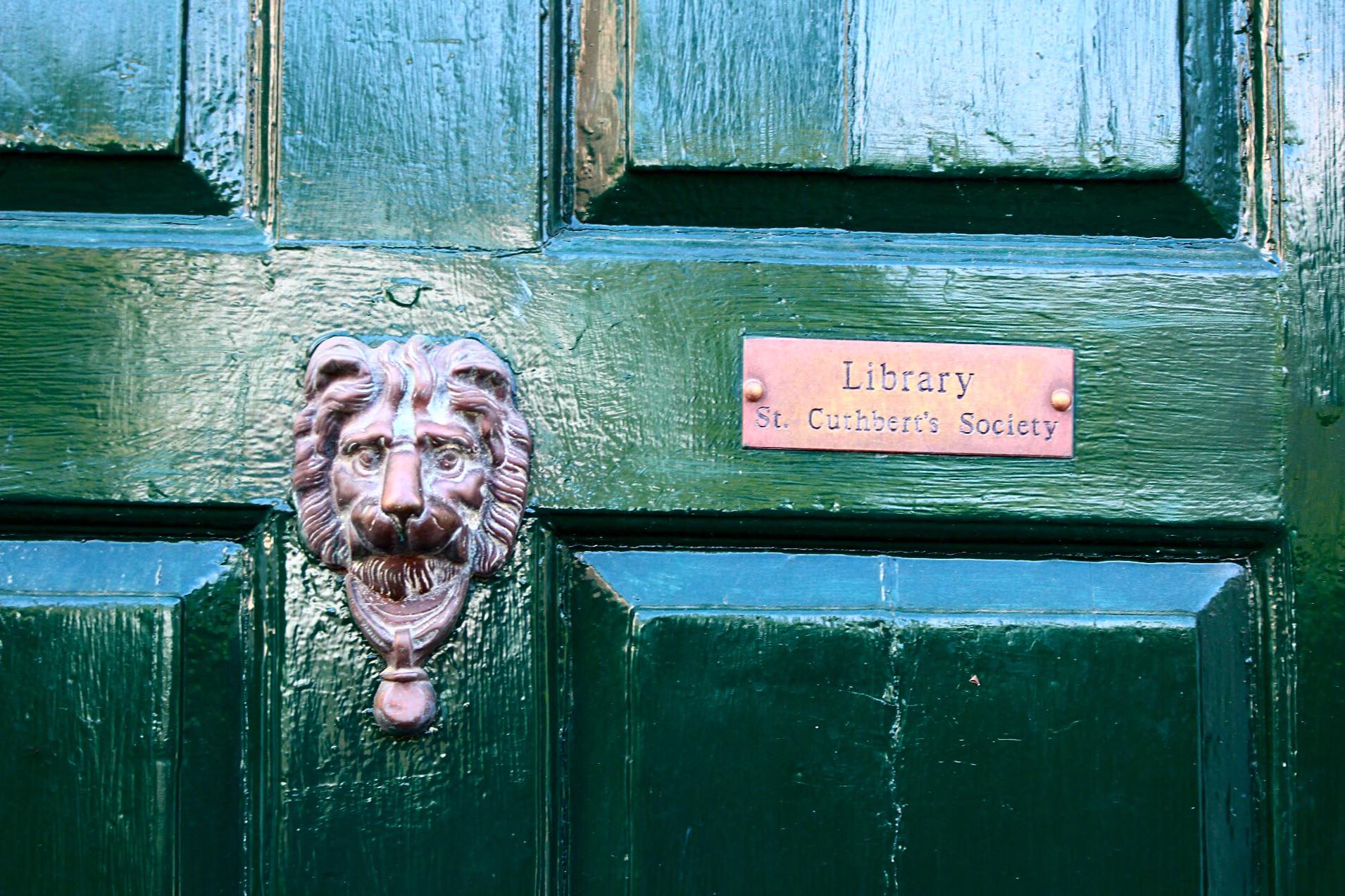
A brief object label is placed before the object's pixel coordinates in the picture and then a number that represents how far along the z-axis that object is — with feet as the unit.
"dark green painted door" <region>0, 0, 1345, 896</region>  2.34
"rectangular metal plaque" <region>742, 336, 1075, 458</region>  2.43
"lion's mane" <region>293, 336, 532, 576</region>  2.29
